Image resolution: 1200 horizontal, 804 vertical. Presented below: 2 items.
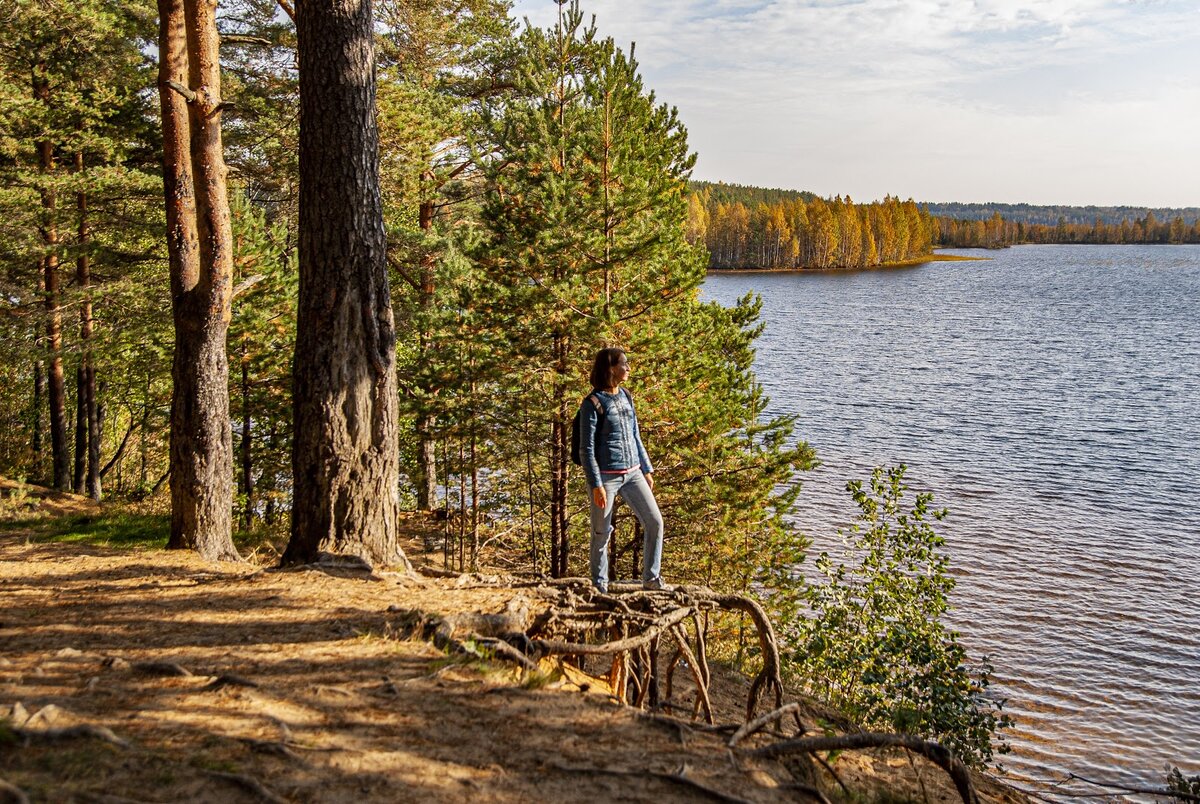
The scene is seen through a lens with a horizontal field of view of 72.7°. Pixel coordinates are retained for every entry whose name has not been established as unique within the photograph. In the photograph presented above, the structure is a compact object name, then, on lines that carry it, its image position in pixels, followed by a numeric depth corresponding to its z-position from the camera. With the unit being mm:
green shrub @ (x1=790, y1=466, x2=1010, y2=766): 8242
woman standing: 6129
